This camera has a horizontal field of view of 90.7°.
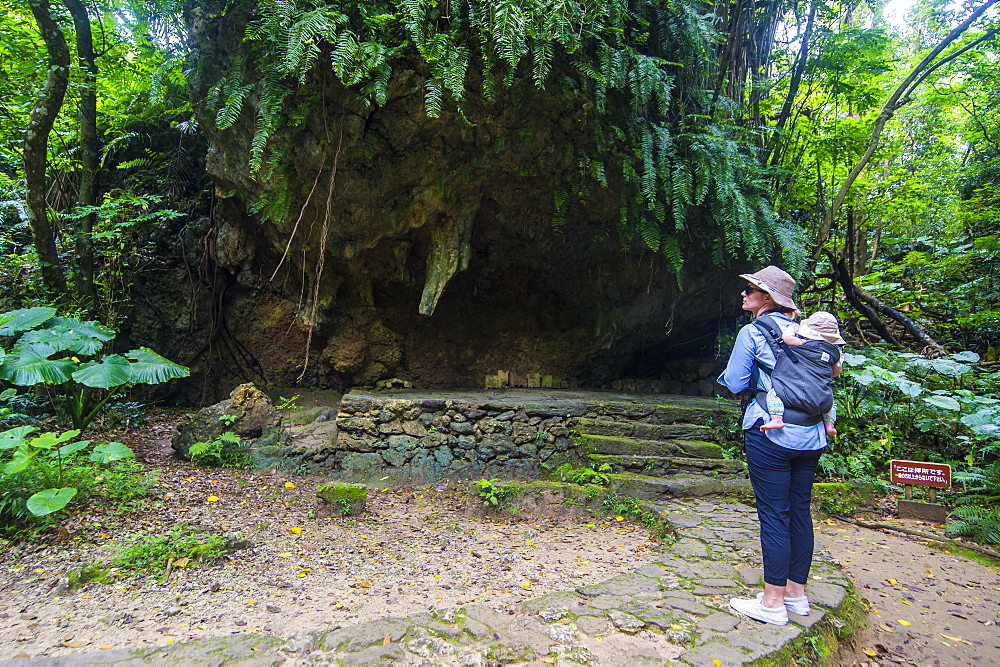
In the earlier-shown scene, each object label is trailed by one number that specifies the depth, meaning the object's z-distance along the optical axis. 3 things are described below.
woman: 2.40
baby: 2.39
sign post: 4.61
